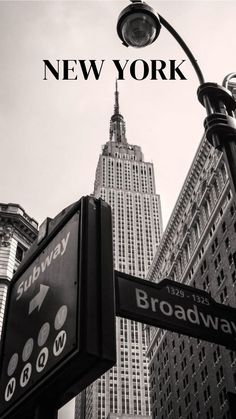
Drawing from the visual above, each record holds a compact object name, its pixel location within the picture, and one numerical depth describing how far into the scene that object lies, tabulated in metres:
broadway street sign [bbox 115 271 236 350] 4.71
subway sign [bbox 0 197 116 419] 2.88
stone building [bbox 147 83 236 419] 58.47
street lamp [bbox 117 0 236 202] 6.04
